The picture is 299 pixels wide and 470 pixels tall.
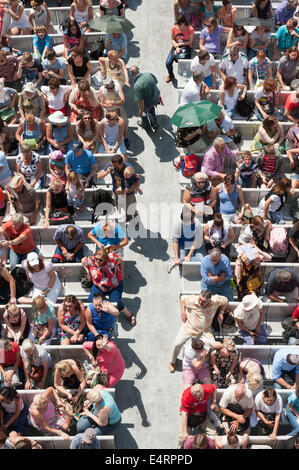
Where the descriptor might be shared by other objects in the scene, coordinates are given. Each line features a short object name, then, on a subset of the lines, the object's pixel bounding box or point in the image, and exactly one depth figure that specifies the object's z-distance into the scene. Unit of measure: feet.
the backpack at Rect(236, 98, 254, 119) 47.65
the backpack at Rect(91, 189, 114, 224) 41.86
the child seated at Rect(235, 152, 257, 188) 42.78
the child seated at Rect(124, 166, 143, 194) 40.60
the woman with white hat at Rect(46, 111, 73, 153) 44.68
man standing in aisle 45.93
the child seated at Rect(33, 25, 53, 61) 49.21
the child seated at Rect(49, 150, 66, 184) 42.72
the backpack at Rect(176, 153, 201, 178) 44.01
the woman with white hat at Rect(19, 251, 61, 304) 37.63
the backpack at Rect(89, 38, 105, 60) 50.55
